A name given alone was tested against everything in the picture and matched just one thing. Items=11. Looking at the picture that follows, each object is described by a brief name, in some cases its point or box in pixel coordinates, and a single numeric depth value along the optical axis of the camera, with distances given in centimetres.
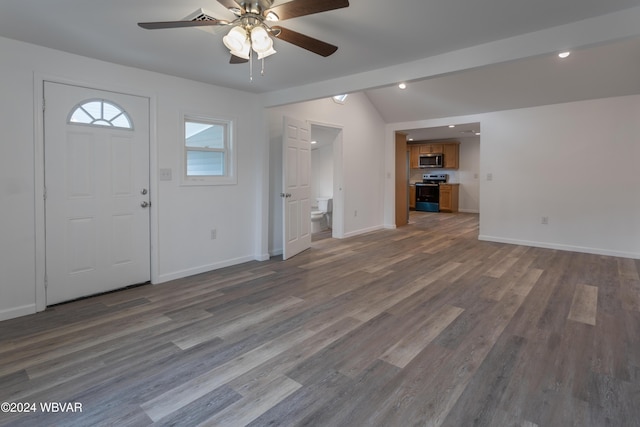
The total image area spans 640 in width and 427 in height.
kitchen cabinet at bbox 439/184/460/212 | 1069
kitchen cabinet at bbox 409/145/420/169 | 1103
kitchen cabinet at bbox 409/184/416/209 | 1132
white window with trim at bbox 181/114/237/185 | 405
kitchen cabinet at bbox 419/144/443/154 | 1066
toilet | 714
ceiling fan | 189
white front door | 309
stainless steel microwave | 1055
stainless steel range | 1074
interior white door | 482
